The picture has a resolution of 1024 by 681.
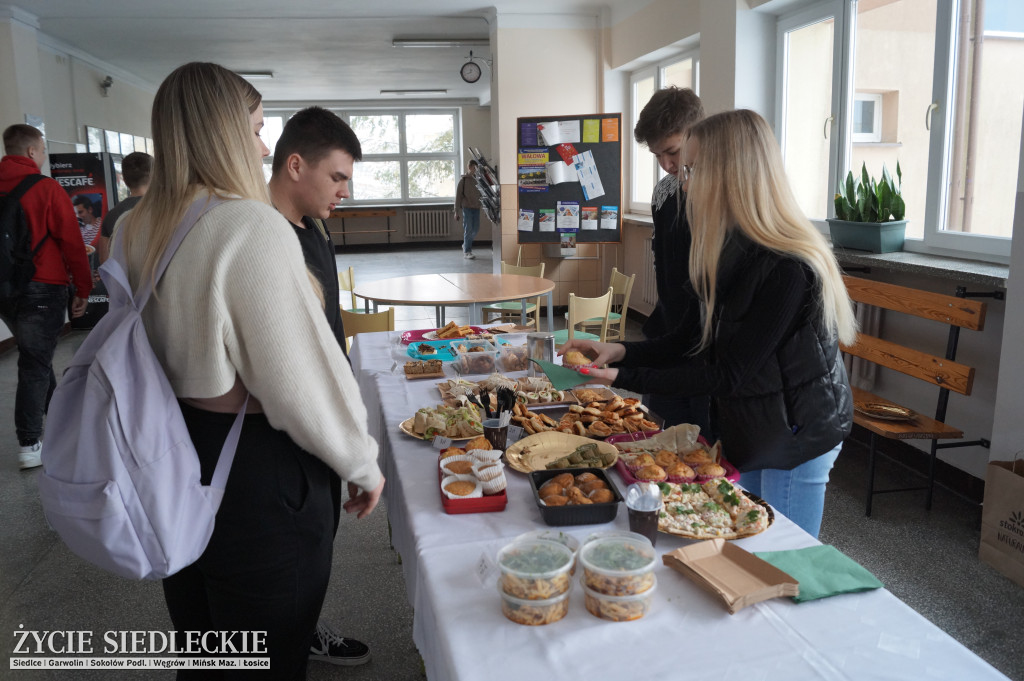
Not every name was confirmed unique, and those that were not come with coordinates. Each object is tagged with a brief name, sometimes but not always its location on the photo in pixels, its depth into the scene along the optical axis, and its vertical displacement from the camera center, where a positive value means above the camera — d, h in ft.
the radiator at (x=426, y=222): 53.06 -1.17
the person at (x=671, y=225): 8.16 -0.26
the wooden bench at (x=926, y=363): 9.93 -2.34
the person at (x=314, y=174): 6.11 +0.28
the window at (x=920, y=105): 10.86 +1.55
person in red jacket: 12.50 -1.20
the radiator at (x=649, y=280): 23.41 -2.48
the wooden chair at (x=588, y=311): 14.87 -2.17
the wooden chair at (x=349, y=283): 18.17 -1.97
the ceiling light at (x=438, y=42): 28.81 +6.29
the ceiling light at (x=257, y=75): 36.33 +6.58
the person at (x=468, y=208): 43.83 -0.17
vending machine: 23.62 +0.85
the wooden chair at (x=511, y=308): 18.81 -2.66
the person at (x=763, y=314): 5.29 -0.82
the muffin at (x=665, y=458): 5.43 -1.88
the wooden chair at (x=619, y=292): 16.78 -2.07
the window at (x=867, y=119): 13.41 +1.44
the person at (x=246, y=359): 3.80 -0.78
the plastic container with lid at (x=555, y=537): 4.11 -1.85
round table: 15.21 -1.84
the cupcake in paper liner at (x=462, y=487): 5.01 -1.92
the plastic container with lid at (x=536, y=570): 3.70 -1.84
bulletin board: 23.00 +0.87
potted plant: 11.93 -0.26
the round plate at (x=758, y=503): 4.48 -1.98
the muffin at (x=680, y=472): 5.22 -1.89
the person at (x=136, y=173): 13.73 +0.70
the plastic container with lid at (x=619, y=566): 3.72 -1.83
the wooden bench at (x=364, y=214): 50.90 -0.48
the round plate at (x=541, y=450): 5.71 -1.94
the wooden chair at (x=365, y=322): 12.21 -1.88
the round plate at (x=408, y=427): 6.55 -1.97
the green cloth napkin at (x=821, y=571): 3.90 -2.01
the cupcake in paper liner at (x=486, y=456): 5.41 -1.82
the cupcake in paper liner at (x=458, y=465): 5.40 -1.90
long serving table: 3.39 -2.10
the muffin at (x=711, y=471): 5.26 -1.90
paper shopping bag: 8.53 -3.78
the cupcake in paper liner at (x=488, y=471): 5.08 -1.82
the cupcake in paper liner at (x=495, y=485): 5.04 -1.89
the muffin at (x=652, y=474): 5.18 -1.89
